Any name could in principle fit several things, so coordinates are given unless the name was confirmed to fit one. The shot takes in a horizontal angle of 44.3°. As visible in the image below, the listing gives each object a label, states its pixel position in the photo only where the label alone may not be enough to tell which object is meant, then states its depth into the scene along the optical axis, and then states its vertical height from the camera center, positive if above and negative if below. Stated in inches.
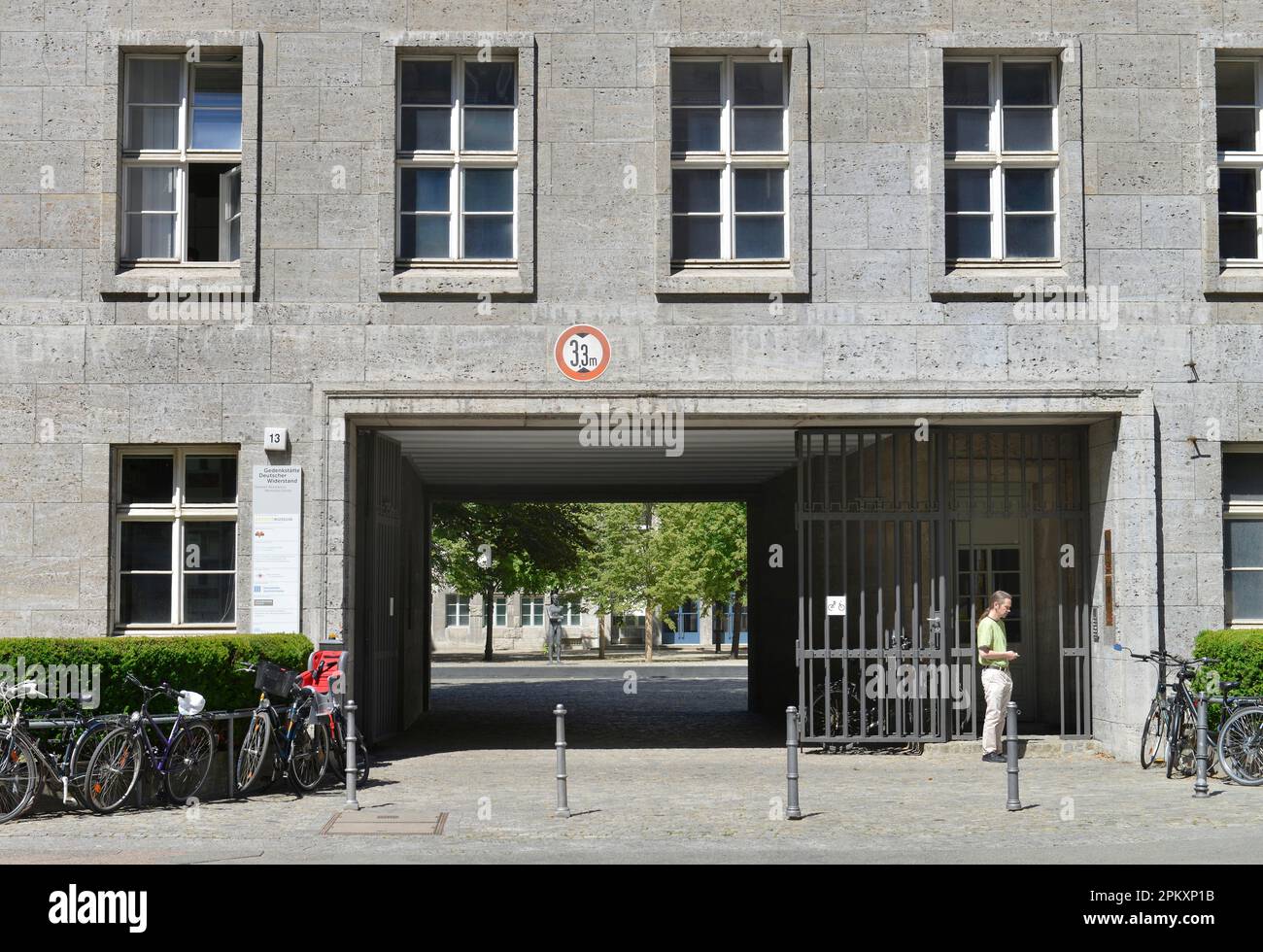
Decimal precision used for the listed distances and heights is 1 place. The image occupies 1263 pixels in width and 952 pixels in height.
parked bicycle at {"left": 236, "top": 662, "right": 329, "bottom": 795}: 543.5 -65.6
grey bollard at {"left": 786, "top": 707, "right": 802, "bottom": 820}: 476.4 -64.1
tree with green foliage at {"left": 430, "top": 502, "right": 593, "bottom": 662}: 1790.1 +12.2
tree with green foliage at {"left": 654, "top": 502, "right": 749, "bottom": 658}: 2122.3 +2.1
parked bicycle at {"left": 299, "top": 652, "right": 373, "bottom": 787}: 568.1 -54.7
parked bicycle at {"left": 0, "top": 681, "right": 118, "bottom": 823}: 479.2 -63.8
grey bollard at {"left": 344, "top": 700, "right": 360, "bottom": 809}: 512.7 -69.0
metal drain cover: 464.1 -83.2
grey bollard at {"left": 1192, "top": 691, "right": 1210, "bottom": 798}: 529.7 -68.2
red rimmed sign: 637.9 +83.0
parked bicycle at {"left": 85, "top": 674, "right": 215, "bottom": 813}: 499.5 -67.4
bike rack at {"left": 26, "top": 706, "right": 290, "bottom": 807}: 518.3 -57.0
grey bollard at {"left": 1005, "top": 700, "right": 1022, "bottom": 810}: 487.2 -61.3
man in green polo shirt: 633.0 -46.5
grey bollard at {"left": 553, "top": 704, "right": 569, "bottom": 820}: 489.4 -70.4
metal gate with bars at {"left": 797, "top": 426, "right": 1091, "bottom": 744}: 675.4 -5.8
